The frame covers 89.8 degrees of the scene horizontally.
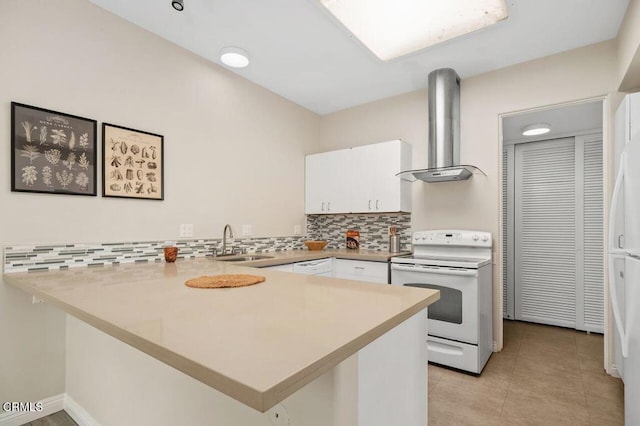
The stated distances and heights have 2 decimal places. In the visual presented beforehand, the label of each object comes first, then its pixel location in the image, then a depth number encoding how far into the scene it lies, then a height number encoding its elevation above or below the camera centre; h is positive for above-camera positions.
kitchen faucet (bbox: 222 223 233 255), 2.85 -0.21
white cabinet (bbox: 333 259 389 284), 3.01 -0.54
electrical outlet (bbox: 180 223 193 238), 2.62 -0.13
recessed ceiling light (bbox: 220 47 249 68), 2.55 +1.28
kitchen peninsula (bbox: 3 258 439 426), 0.65 -0.31
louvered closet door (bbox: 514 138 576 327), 3.54 -0.20
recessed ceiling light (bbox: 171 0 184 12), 2.04 +1.35
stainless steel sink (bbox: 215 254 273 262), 2.79 -0.40
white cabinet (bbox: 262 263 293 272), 2.73 -0.45
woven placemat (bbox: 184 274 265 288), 1.37 -0.30
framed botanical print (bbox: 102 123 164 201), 2.21 +0.37
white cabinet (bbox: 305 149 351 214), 3.67 +0.39
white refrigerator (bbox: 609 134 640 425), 1.38 -0.26
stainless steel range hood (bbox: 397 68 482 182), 3.01 +0.85
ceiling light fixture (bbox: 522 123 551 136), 3.29 +0.90
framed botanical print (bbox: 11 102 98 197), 1.84 +0.38
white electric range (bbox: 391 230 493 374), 2.47 -0.66
